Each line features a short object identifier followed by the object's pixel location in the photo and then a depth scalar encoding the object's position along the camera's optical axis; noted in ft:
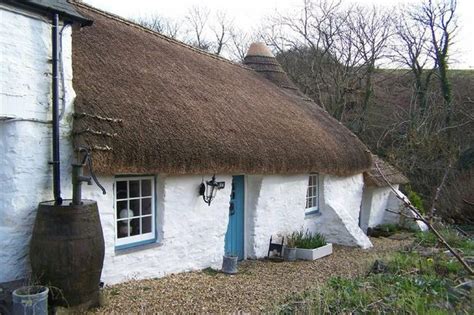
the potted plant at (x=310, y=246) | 29.48
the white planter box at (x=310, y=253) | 29.40
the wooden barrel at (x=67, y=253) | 14.79
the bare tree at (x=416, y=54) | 70.08
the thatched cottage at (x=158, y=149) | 15.83
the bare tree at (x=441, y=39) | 66.03
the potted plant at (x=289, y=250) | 29.53
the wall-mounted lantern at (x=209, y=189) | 23.89
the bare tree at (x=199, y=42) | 92.15
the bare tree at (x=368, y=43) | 69.51
